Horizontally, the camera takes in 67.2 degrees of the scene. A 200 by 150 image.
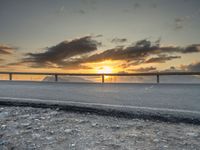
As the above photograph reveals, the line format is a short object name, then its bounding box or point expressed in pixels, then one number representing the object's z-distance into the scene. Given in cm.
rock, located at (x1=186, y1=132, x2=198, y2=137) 306
